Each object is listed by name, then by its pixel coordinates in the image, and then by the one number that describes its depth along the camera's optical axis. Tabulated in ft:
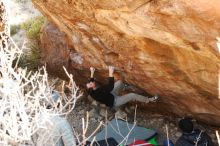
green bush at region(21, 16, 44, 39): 33.06
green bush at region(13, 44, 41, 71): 32.04
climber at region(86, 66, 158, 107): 23.63
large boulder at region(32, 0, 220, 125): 15.99
